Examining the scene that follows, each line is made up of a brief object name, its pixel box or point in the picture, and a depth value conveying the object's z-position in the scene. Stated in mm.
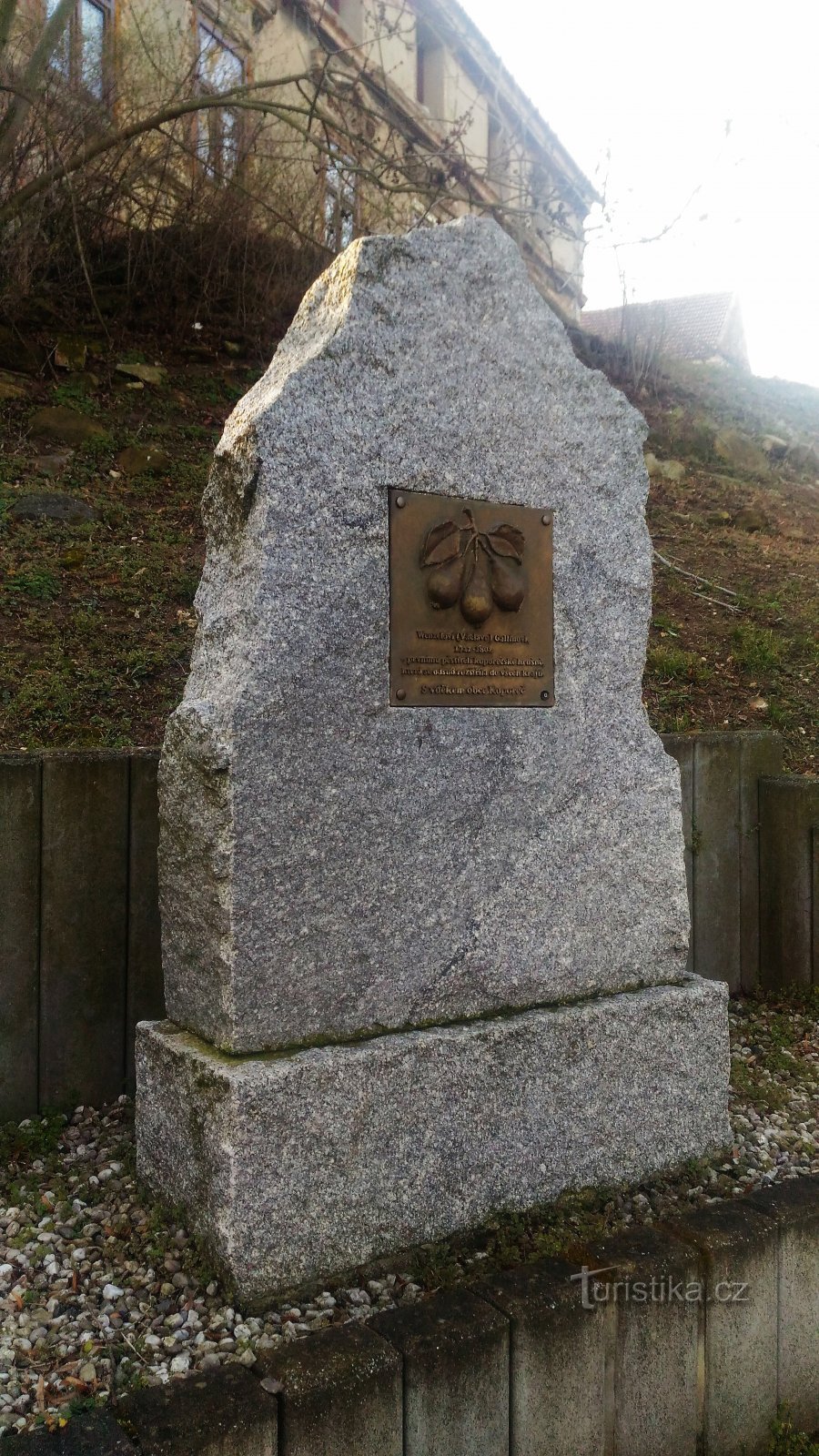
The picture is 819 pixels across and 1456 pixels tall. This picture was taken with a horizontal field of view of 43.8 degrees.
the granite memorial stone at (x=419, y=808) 2100
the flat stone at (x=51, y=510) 4875
